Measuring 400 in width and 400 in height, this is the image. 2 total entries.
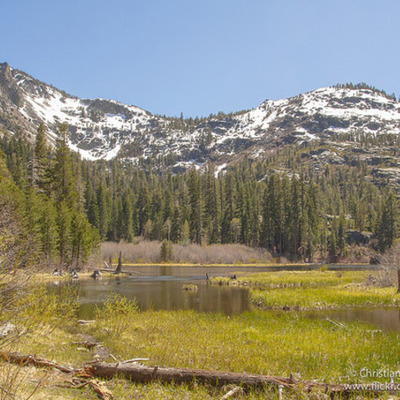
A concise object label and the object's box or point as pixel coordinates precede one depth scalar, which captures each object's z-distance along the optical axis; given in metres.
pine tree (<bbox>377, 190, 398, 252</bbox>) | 106.12
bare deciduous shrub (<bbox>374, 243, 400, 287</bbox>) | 34.22
